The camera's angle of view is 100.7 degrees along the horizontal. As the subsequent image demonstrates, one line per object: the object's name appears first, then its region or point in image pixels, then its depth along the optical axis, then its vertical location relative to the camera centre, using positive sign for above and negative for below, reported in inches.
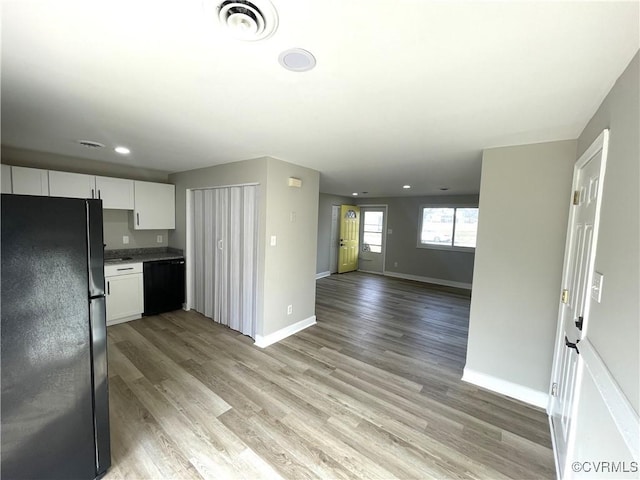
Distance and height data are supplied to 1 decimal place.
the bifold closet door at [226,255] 133.9 -19.3
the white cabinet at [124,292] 141.3 -41.5
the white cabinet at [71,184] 129.4 +15.6
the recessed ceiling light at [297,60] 46.2 +29.6
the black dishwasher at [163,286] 155.7 -40.9
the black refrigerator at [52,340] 48.1 -24.8
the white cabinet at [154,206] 158.4 +7.3
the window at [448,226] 256.7 +1.3
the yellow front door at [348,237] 299.6 -15.2
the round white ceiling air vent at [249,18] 36.4 +29.5
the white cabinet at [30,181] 119.3 +15.4
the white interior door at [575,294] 58.6 -16.0
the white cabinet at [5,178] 116.0 +15.6
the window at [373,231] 312.8 -6.9
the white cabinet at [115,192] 144.3 +13.7
